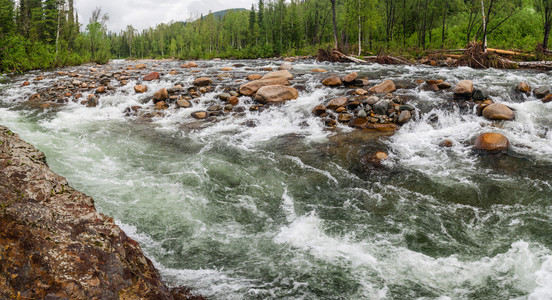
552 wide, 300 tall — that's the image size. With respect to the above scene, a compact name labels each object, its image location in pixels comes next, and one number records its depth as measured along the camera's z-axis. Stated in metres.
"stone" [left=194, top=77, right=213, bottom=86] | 13.69
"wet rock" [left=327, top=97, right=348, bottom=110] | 10.03
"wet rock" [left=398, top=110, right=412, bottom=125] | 8.78
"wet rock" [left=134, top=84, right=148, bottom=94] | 13.41
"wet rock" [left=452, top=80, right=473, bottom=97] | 9.75
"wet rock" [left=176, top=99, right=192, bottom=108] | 11.52
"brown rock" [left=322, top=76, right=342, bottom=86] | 12.33
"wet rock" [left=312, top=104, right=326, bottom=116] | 9.90
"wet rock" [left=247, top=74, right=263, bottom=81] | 14.40
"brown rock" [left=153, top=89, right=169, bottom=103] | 12.13
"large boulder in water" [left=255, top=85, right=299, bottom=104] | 11.17
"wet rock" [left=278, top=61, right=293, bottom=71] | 18.63
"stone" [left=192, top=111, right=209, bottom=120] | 10.52
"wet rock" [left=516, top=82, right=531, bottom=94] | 10.18
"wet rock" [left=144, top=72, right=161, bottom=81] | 15.59
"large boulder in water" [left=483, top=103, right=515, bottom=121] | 8.38
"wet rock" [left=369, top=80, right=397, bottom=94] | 11.04
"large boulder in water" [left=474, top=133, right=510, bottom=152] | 6.88
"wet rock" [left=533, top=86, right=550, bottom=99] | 9.74
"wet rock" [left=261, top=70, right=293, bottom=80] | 13.60
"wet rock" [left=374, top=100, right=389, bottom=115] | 9.23
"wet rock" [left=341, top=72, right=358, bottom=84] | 12.16
